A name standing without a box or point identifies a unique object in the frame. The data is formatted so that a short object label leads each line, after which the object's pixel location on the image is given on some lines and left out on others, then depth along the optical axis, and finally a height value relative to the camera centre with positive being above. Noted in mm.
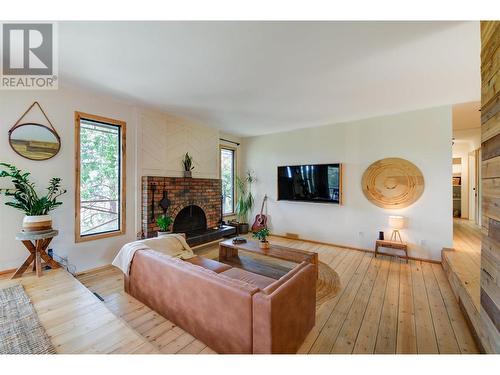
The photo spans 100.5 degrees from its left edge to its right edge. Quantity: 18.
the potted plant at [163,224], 3562 -644
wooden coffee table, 2918 -981
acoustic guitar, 5484 -923
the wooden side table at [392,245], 3578 -1024
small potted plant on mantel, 4395 +457
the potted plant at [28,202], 2436 -195
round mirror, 2598 +586
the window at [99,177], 3125 +152
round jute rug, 2511 -1321
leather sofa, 1387 -933
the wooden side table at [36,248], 2402 -778
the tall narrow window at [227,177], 5715 +281
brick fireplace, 3738 -256
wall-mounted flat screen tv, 4512 +99
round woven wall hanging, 3725 +83
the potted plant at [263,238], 3273 -818
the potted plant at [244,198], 5867 -322
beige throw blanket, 2402 -785
